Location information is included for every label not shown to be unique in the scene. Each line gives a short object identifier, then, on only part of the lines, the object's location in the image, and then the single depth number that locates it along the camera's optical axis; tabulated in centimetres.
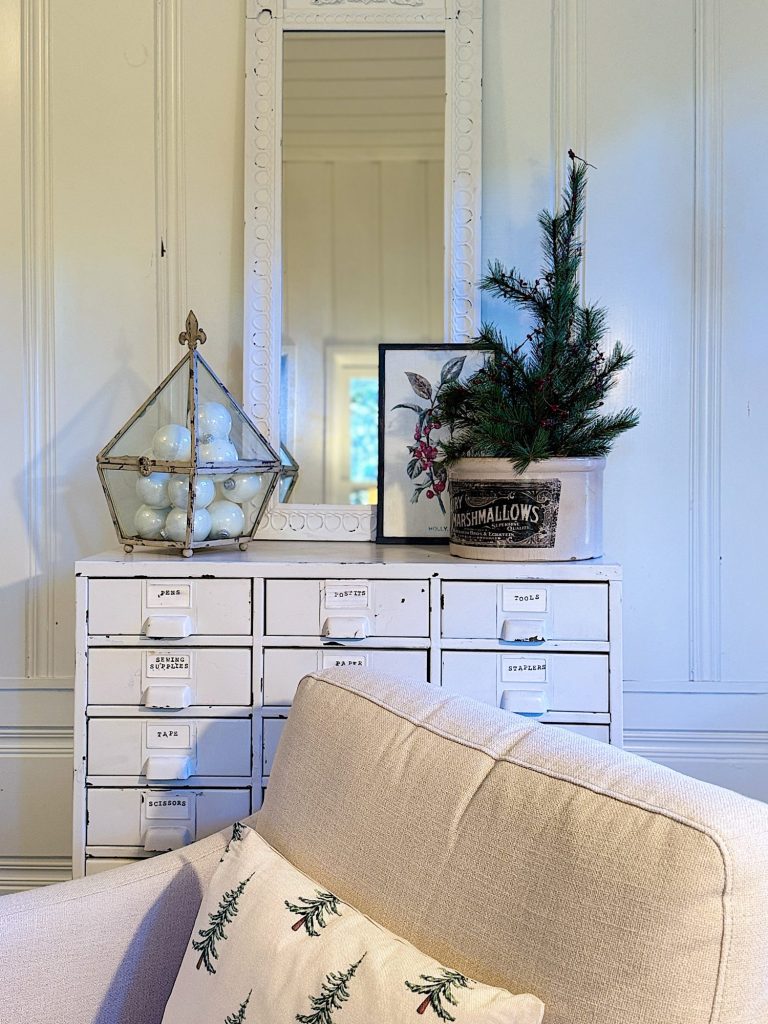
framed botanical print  186
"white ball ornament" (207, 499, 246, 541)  163
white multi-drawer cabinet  149
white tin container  152
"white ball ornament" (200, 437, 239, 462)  160
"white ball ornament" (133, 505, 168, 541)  162
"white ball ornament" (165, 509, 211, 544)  158
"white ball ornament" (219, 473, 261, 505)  165
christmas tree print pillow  70
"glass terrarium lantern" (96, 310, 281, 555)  158
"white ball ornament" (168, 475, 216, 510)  159
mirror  188
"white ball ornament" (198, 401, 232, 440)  161
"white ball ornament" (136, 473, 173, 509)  161
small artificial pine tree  154
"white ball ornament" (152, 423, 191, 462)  158
